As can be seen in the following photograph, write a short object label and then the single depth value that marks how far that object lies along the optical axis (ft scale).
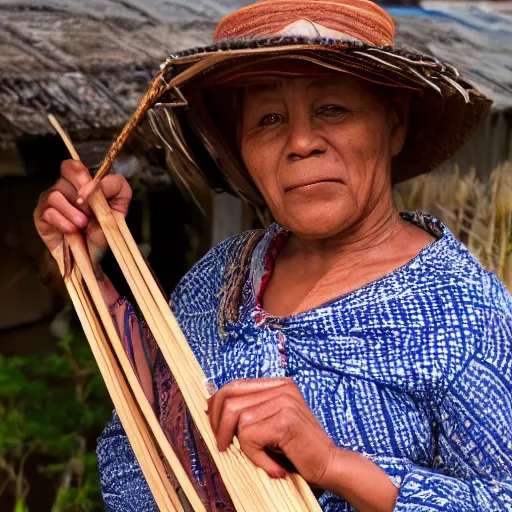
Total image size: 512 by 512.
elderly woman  4.00
